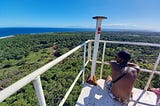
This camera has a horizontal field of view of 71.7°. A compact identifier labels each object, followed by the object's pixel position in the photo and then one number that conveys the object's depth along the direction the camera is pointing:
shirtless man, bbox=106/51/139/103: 1.32
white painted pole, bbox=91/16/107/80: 1.64
